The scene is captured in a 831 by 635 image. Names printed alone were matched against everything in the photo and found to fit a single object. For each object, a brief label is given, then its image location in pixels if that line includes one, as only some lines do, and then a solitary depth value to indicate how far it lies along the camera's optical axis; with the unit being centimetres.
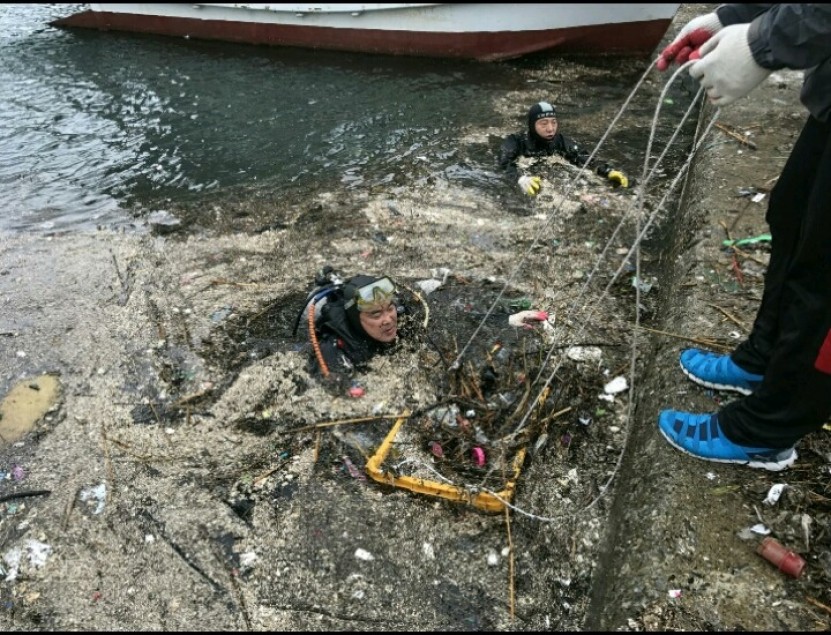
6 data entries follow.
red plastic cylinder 236
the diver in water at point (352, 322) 420
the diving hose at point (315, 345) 421
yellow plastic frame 326
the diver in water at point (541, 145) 734
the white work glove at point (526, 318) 478
